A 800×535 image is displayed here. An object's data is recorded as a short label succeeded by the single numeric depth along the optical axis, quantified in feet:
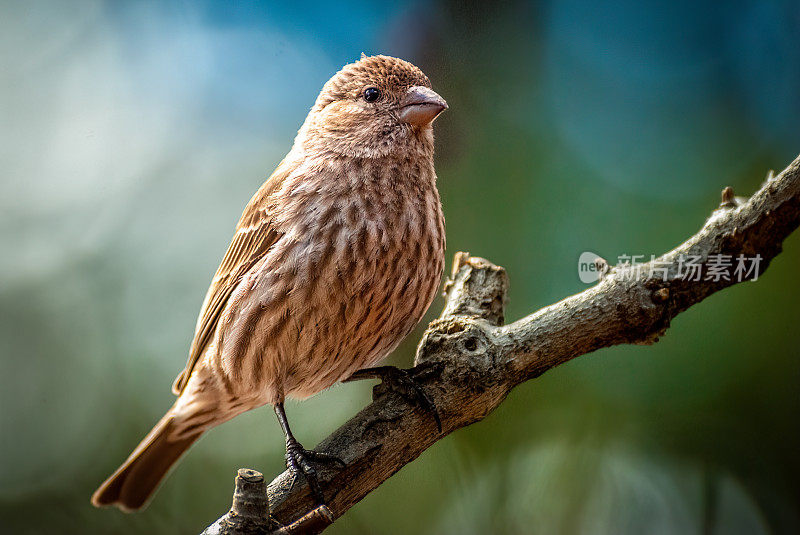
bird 9.31
